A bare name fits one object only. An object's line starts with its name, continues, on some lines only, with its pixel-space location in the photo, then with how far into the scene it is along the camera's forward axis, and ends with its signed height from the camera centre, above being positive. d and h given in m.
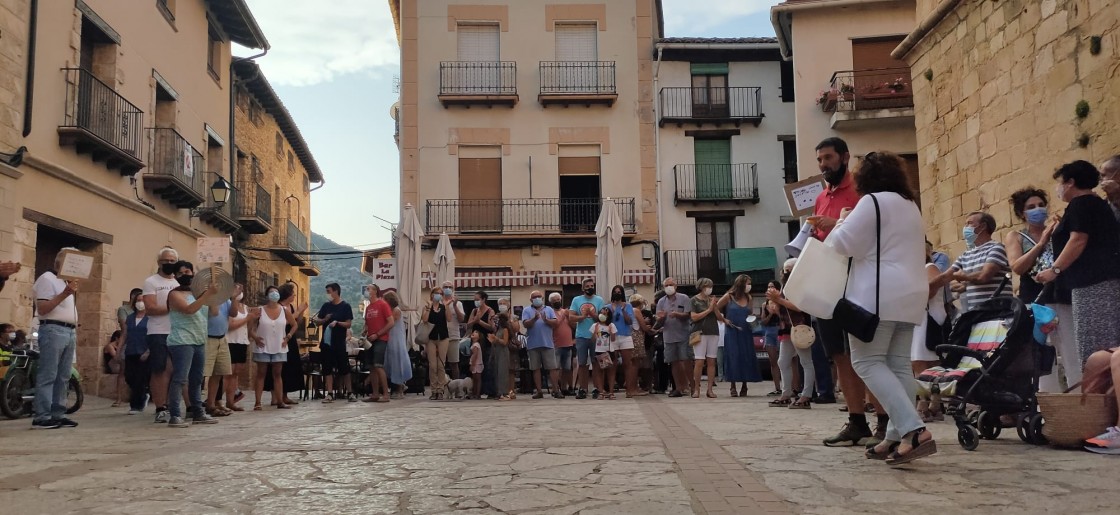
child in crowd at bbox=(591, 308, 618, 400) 12.63 -0.04
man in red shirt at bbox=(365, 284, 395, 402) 12.36 +0.00
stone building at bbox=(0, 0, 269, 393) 11.88 +3.28
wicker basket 4.97 -0.49
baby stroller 5.34 -0.28
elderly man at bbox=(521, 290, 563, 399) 13.04 -0.01
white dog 13.34 -0.73
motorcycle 9.37 -0.43
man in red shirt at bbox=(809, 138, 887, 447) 5.13 +0.00
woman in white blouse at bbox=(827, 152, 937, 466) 4.44 +0.20
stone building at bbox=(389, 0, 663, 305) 25.62 +6.16
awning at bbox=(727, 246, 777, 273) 26.23 +2.19
